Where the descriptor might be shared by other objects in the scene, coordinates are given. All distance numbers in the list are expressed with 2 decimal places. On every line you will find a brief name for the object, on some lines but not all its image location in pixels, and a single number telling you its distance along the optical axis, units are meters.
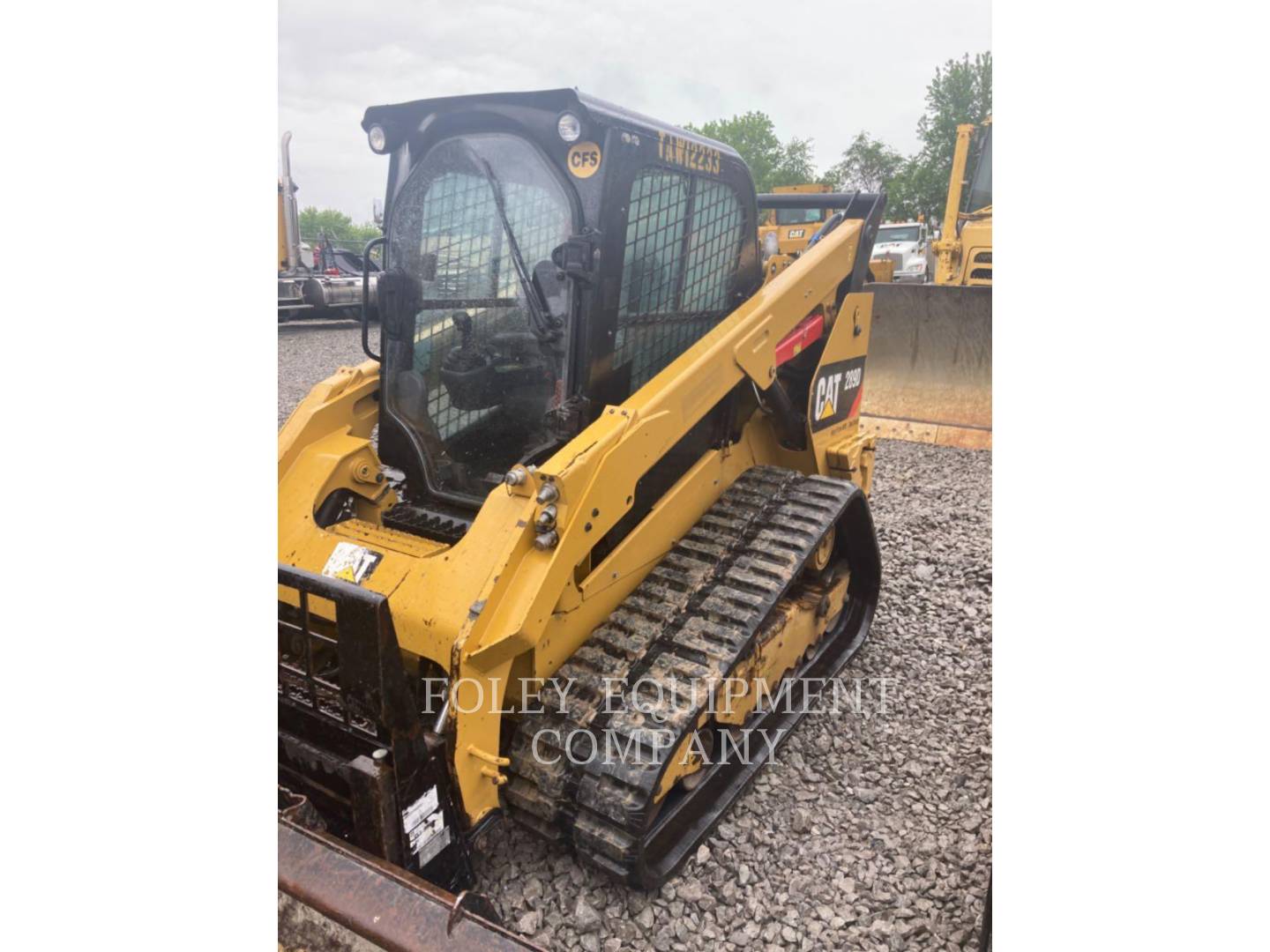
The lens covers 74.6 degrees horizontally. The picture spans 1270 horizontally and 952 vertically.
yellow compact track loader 2.29
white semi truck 15.48
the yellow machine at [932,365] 7.32
